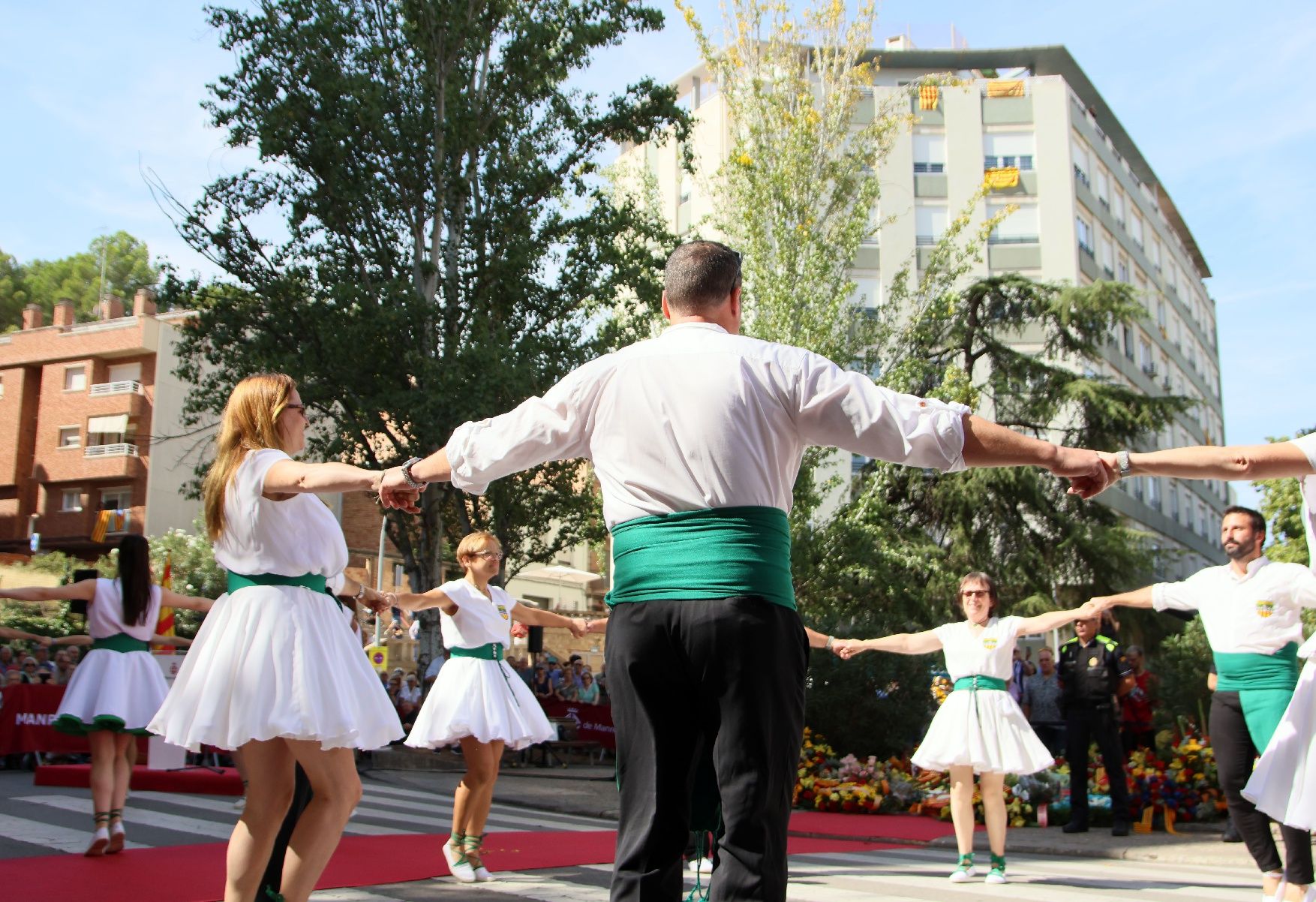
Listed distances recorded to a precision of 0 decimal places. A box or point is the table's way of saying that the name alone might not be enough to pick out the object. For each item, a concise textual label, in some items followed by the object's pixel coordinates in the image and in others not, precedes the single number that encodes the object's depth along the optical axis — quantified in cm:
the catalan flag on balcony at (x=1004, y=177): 4941
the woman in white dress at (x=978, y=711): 823
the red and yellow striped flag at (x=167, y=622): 1220
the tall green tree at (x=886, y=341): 2481
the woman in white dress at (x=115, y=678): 754
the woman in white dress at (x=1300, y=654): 396
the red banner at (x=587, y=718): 2314
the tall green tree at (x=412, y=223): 2105
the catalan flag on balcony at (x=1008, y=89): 5094
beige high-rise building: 4928
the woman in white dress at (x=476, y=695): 730
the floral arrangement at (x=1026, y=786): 1252
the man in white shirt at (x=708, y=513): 292
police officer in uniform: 1200
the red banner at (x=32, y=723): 1562
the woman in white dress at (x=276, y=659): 432
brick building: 5325
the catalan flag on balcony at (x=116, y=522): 4994
